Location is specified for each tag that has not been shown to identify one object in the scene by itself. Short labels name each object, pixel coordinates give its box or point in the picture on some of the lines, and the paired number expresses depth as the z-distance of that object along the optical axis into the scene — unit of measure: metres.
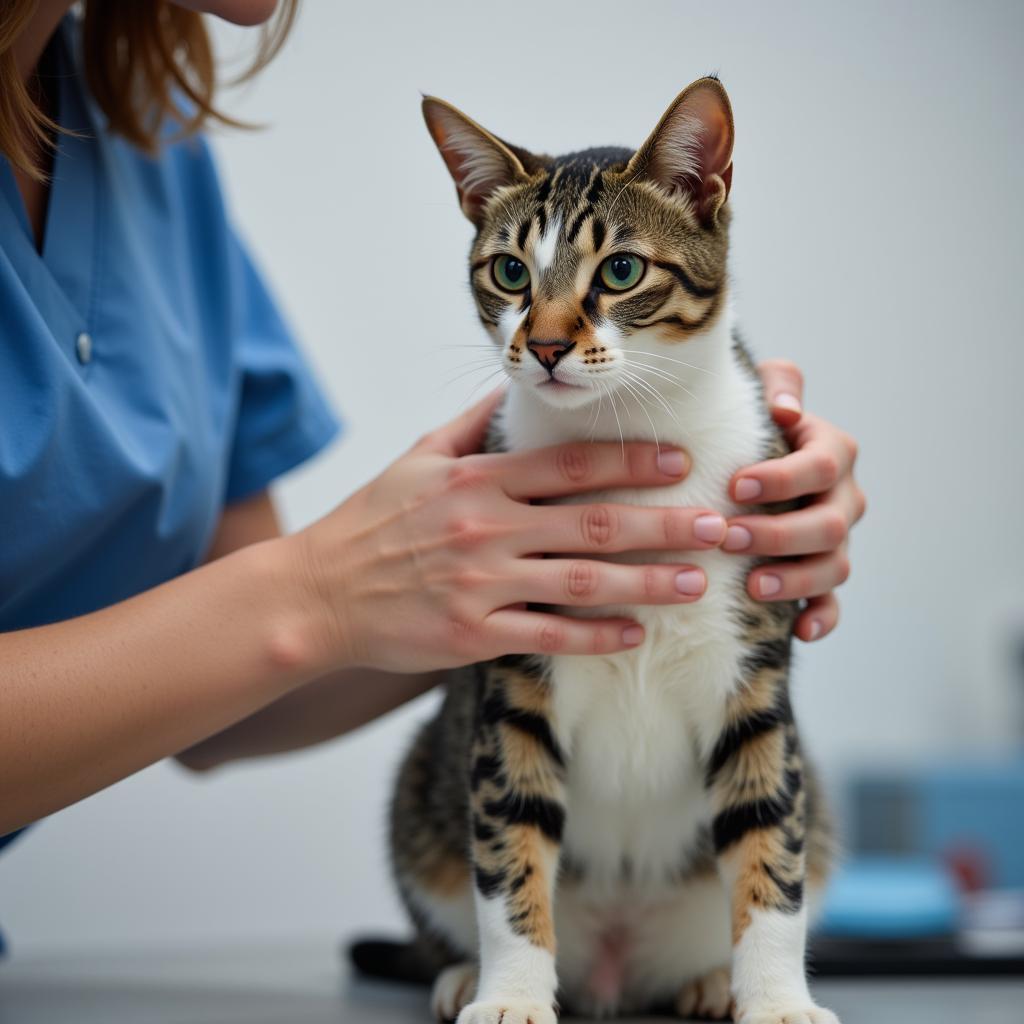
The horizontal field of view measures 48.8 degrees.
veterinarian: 0.88
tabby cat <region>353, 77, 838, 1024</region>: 0.86
